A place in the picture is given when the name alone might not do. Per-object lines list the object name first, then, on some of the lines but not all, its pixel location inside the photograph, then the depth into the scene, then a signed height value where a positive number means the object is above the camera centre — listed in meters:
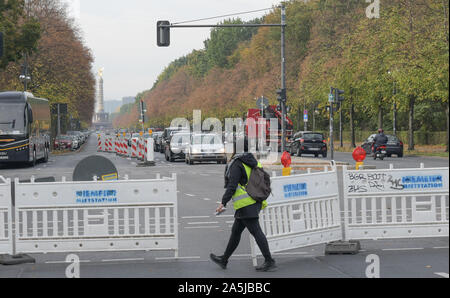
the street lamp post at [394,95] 50.64 +1.81
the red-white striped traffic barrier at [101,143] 62.04 -1.28
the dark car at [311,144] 48.94 -1.20
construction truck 57.78 -0.04
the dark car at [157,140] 62.51 -1.10
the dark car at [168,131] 55.48 -0.37
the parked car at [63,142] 67.50 -1.29
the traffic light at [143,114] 41.71 +0.60
